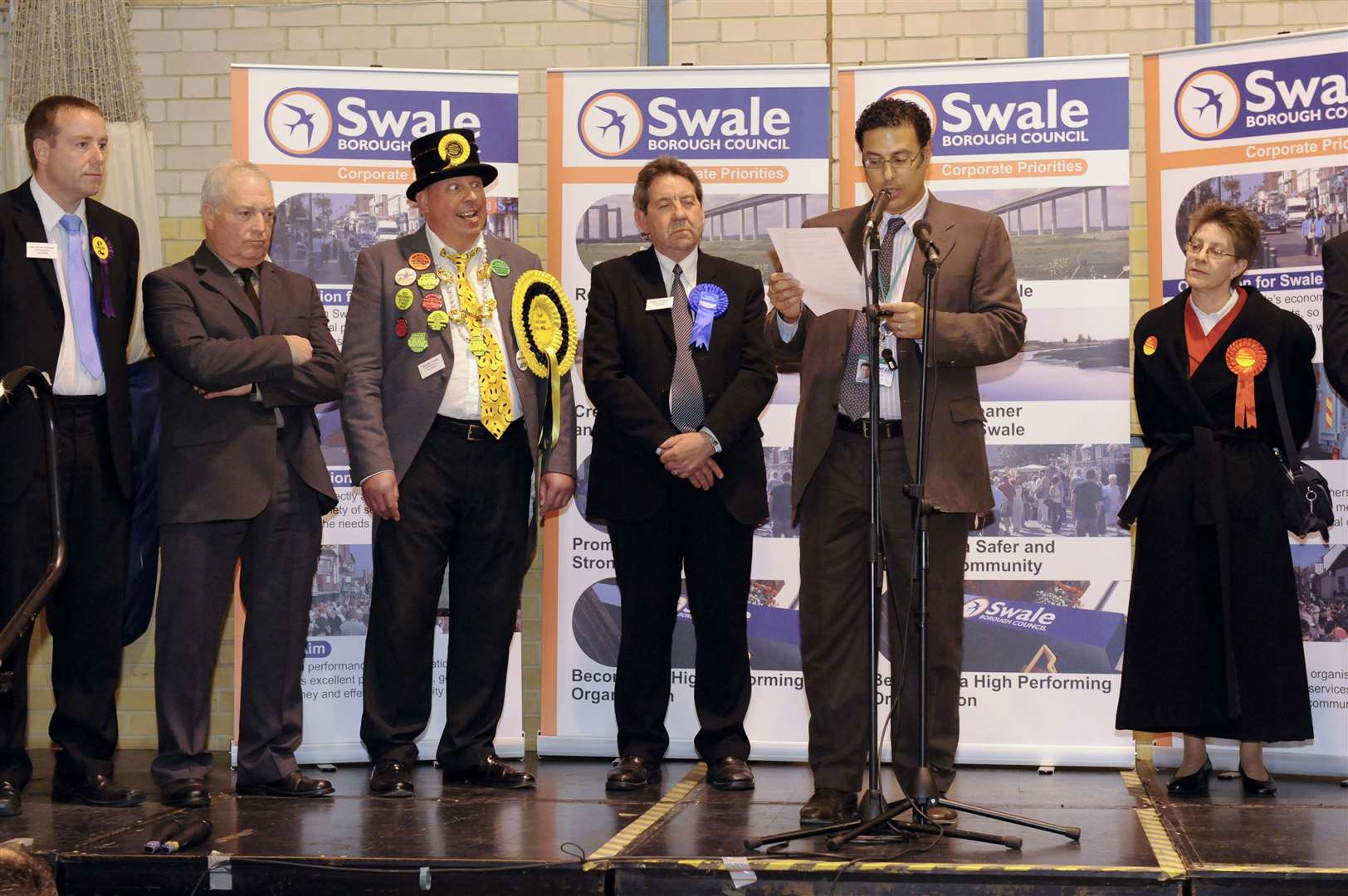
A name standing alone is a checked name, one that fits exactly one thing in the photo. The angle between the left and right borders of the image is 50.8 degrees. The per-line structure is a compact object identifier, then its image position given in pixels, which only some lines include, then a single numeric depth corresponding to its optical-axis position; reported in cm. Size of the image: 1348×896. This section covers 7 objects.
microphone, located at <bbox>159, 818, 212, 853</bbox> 360
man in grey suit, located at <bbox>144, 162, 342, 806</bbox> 427
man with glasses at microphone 383
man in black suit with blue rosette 451
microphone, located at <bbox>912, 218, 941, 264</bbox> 337
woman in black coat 445
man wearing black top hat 449
